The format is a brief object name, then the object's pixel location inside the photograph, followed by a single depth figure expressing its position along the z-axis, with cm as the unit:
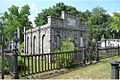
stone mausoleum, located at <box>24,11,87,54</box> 748
